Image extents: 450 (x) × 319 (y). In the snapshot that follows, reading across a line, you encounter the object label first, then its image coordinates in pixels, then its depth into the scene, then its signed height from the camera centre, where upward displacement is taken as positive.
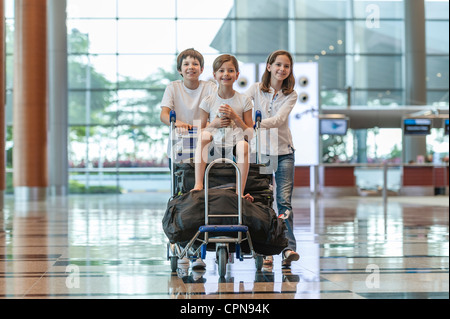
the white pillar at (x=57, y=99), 23.64 +1.99
